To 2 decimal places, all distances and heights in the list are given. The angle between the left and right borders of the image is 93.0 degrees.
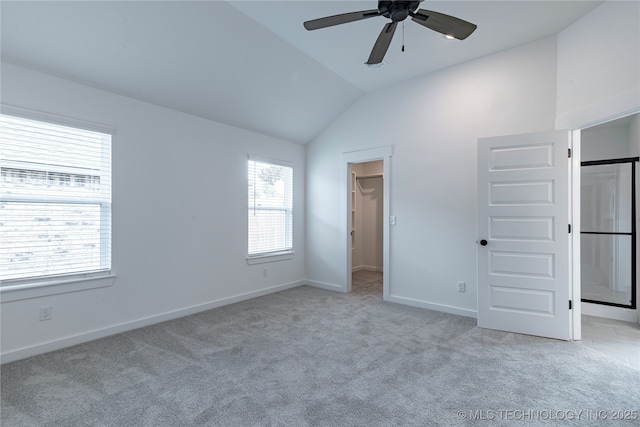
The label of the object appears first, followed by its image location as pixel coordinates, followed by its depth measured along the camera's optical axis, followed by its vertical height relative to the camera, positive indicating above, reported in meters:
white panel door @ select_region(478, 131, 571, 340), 3.09 -0.21
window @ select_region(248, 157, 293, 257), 4.77 +0.12
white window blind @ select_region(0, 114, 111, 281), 2.63 +0.14
